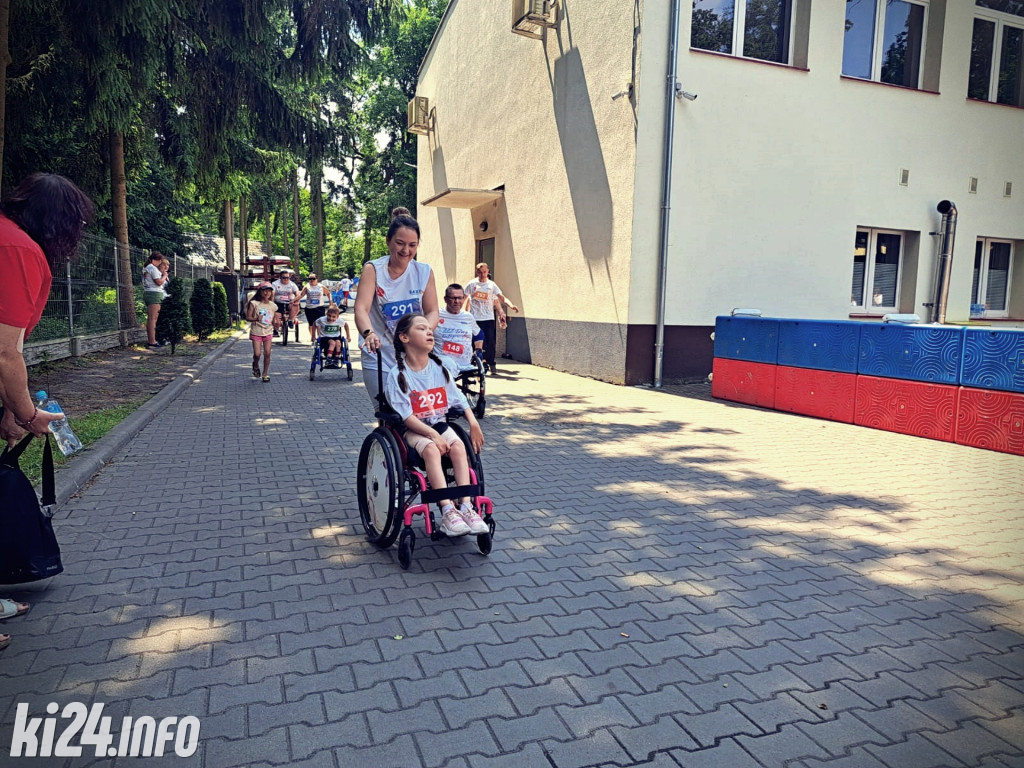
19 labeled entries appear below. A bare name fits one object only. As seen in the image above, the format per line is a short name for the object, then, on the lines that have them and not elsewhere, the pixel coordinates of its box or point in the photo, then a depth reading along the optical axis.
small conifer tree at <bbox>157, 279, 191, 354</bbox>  14.38
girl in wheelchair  4.00
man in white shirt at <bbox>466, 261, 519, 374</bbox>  11.59
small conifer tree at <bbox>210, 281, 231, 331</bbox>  21.97
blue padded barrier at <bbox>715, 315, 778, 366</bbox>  9.66
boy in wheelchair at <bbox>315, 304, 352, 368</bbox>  12.52
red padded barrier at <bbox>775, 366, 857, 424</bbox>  8.79
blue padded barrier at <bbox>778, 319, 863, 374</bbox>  8.59
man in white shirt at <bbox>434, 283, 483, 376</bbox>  8.29
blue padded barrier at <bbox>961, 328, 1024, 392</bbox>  6.92
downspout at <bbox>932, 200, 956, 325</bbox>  13.27
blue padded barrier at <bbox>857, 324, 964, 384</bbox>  7.53
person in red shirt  2.86
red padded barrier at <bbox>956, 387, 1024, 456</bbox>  7.07
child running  11.52
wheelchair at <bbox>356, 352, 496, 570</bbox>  3.97
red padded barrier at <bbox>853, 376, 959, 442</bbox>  7.69
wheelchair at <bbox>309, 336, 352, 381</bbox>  12.52
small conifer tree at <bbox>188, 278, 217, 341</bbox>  18.17
